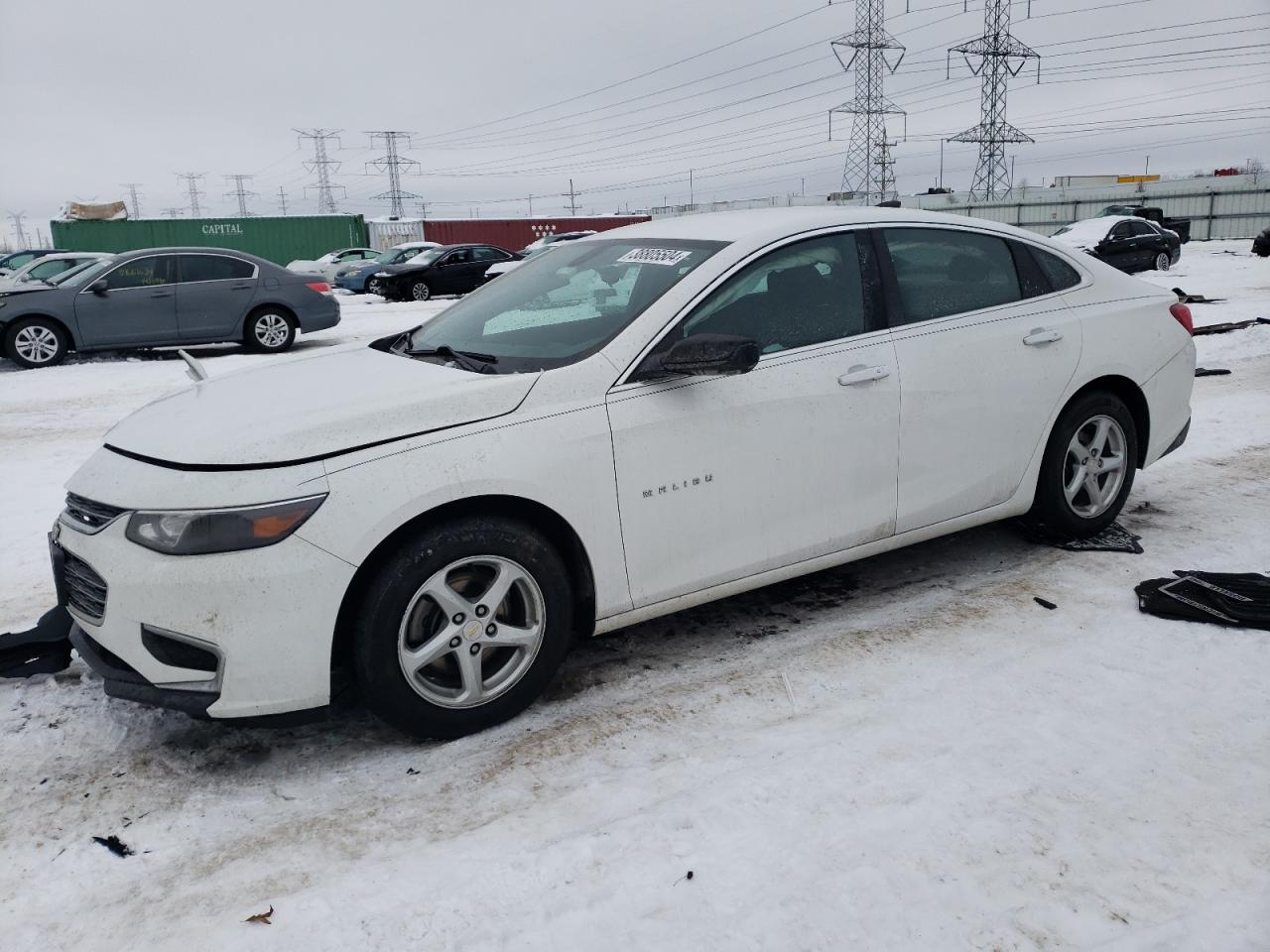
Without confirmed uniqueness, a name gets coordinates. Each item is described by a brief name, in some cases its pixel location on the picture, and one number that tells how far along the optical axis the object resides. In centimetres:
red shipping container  4794
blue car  2792
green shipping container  3869
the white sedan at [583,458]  278
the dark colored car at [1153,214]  3042
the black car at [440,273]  2408
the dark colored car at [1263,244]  2242
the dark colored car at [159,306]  1235
